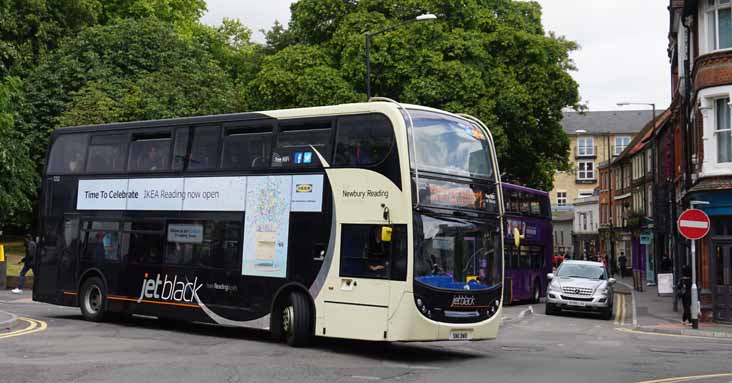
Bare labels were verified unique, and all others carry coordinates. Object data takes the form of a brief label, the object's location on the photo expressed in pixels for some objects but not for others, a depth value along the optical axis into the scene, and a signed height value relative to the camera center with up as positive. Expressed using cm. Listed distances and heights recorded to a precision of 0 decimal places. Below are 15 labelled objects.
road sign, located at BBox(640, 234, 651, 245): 4932 +296
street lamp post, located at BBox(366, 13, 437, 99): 2762 +705
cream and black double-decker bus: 1516 +104
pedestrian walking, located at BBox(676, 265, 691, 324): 2658 +4
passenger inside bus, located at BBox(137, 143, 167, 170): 1938 +238
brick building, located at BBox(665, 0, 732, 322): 2712 +453
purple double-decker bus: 3235 +167
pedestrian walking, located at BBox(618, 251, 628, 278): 6788 +229
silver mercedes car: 2828 +0
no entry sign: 2422 +187
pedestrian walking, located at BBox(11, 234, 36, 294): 3197 +29
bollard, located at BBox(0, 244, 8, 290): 3297 -23
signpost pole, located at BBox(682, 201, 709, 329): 2456 -21
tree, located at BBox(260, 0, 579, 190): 3981 +957
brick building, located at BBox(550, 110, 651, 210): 11329 +1841
